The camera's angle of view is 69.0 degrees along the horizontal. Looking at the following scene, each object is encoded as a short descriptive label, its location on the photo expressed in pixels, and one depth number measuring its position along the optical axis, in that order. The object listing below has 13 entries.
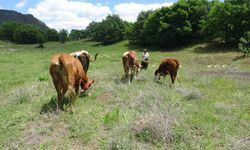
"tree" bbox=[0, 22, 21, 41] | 63.87
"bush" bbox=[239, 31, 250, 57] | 18.29
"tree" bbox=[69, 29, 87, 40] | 76.31
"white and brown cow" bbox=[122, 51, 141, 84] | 8.54
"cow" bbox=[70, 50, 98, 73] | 7.69
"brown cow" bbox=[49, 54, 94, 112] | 5.20
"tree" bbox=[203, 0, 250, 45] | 23.87
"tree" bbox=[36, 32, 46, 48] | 54.64
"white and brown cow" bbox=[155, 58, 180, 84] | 8.30
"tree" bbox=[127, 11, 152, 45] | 33.78
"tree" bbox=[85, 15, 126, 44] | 41.79
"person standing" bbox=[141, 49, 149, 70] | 11.98
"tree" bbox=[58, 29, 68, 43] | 58.31
